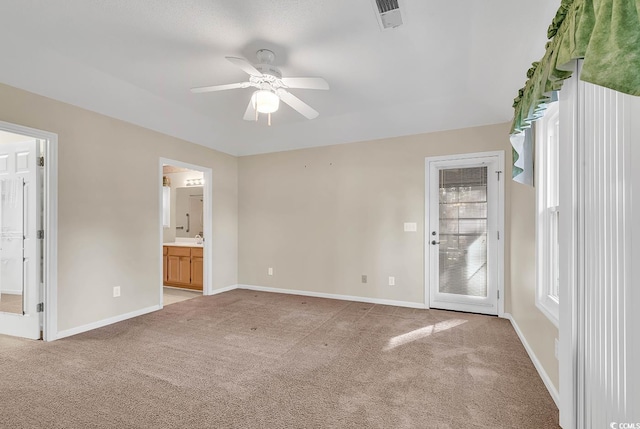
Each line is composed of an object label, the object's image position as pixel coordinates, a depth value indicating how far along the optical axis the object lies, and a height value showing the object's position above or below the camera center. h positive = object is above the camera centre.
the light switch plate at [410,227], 4.35 -0.16
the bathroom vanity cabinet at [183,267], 5.33 -0.93
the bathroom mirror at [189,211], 6.25 +0.10
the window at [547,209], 2.38 +0.05
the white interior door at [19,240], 3.13 -0.26
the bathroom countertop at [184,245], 5.48 -0.54
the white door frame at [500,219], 3.91 -0.04
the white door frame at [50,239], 3.09 -0.24
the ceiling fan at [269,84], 2.54 +1.16
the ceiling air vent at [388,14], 2.06 +1.47
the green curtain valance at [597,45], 0.90 +0.64
